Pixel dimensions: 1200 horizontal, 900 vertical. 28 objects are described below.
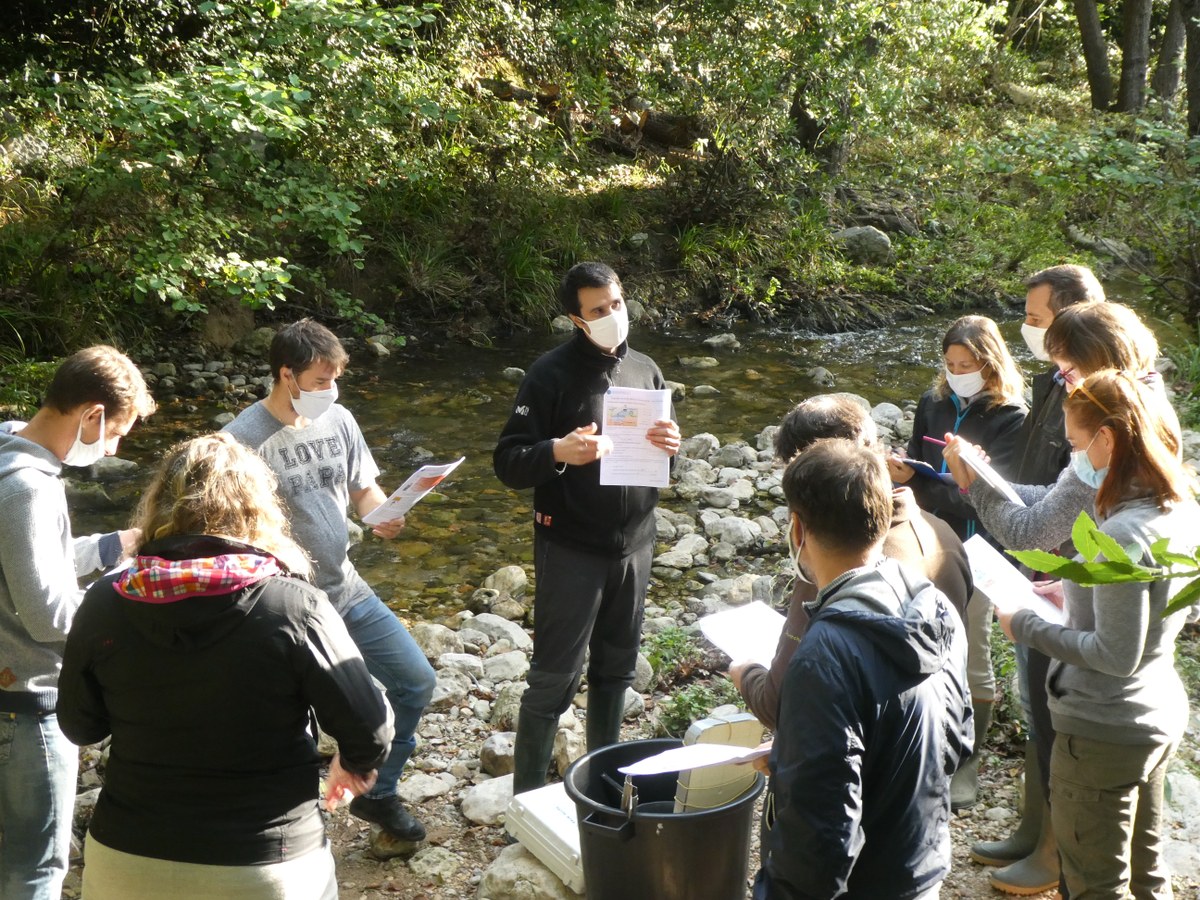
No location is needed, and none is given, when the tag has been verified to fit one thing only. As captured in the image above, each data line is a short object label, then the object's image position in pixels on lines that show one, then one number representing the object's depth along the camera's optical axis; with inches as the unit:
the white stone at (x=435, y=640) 194.9
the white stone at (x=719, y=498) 283.7
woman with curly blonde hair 80.9
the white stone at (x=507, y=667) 185.9
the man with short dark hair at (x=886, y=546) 92.0
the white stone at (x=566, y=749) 149.8
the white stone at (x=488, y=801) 144.1
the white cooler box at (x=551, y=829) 120.0
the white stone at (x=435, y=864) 133.8
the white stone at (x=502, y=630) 203.5
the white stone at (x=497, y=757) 154.9
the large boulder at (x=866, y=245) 545.3
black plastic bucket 103.1
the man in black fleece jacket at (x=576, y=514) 134.2
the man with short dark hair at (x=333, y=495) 130.1
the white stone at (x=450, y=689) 175.6
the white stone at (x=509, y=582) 235.1
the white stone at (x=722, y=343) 450.3
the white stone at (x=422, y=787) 149.9
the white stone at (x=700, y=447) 320.8
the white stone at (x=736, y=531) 259.4
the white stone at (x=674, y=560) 248.2
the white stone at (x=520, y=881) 121.6
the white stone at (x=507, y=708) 167.6
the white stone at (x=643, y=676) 180.4
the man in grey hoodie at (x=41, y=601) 99.0
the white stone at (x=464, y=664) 185.3
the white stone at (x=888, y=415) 343.6
